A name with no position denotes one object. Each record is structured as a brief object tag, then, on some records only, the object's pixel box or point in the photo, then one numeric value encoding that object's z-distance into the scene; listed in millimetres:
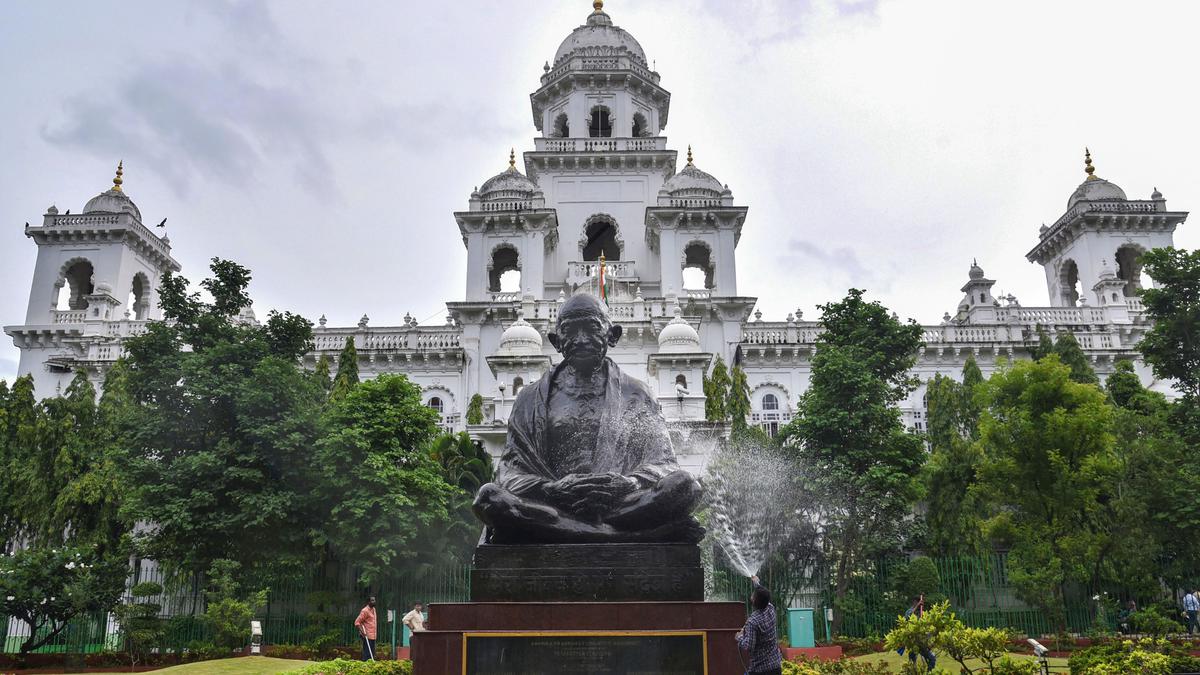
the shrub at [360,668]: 12422
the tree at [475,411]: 36500
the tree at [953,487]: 28797
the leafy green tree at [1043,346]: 39000
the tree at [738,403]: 31812
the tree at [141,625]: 22797
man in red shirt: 19875
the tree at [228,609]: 22781
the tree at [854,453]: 26688
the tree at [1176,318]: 26359
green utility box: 20891
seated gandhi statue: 8586
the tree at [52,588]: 21781
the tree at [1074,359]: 35781
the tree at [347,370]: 34594
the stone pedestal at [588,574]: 8352
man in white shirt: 19733
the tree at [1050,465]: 24656
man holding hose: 7711
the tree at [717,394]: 34031
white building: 43219
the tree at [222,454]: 24844
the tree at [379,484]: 25000
